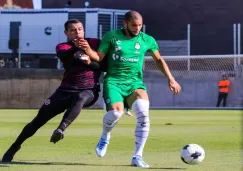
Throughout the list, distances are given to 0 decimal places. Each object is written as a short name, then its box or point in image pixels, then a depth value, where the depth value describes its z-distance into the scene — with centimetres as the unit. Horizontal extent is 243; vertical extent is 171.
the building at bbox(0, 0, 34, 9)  6972
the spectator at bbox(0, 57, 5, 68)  3997
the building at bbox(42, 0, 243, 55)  4422
